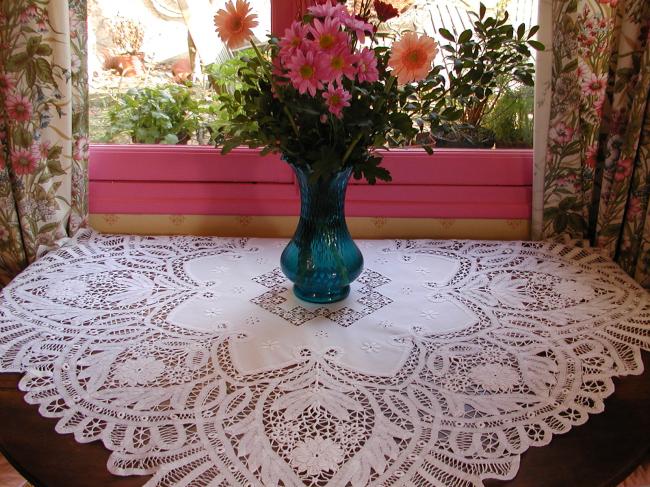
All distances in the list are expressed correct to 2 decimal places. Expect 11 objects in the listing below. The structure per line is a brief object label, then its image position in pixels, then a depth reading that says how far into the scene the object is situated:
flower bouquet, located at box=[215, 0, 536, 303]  0.91
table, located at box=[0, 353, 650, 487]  0.75
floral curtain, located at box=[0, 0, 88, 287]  1.31
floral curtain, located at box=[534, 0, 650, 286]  1.32
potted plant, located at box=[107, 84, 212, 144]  1.59
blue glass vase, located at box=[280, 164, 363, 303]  1.10
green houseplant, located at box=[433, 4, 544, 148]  1.07
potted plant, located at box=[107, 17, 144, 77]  1.58
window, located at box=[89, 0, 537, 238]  1.53
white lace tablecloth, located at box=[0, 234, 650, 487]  0.79
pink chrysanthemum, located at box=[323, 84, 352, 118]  0.92
